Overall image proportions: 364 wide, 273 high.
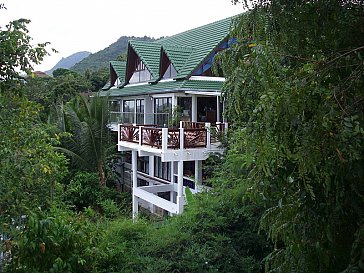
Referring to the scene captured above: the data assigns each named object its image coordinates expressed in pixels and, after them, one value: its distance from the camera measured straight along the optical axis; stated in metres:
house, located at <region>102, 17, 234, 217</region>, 12.13
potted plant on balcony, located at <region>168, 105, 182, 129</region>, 14.12
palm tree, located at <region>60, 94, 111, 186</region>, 16.03
